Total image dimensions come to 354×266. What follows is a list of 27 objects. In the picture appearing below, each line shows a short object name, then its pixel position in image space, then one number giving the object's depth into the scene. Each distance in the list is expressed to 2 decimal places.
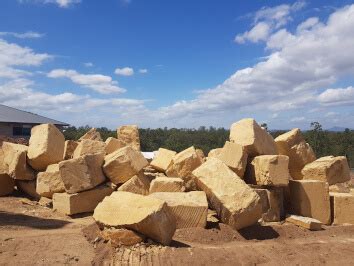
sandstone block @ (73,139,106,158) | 8.21
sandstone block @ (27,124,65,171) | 8.36
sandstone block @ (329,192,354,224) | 7.53
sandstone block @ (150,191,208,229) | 5.87
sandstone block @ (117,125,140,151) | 10.57
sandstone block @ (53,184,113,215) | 7.30
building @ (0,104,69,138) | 26.00
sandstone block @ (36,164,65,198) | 7.96
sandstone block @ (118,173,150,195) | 7.34
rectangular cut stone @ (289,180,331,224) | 7.44
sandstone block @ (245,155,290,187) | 6.99
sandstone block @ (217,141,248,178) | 7.11
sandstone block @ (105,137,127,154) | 8.80
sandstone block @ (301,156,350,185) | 8.17
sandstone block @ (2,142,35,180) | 8.55
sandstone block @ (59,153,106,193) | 7.19
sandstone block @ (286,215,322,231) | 6.88
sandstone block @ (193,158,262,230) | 6.00
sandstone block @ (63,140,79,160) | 9.17
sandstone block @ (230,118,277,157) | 7.48
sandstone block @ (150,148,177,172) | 8.73
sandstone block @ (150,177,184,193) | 7.07
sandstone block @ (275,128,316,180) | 8.45
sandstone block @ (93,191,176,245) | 4.94
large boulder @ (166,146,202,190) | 7.80
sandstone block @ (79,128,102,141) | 10.43
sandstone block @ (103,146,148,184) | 7.50
